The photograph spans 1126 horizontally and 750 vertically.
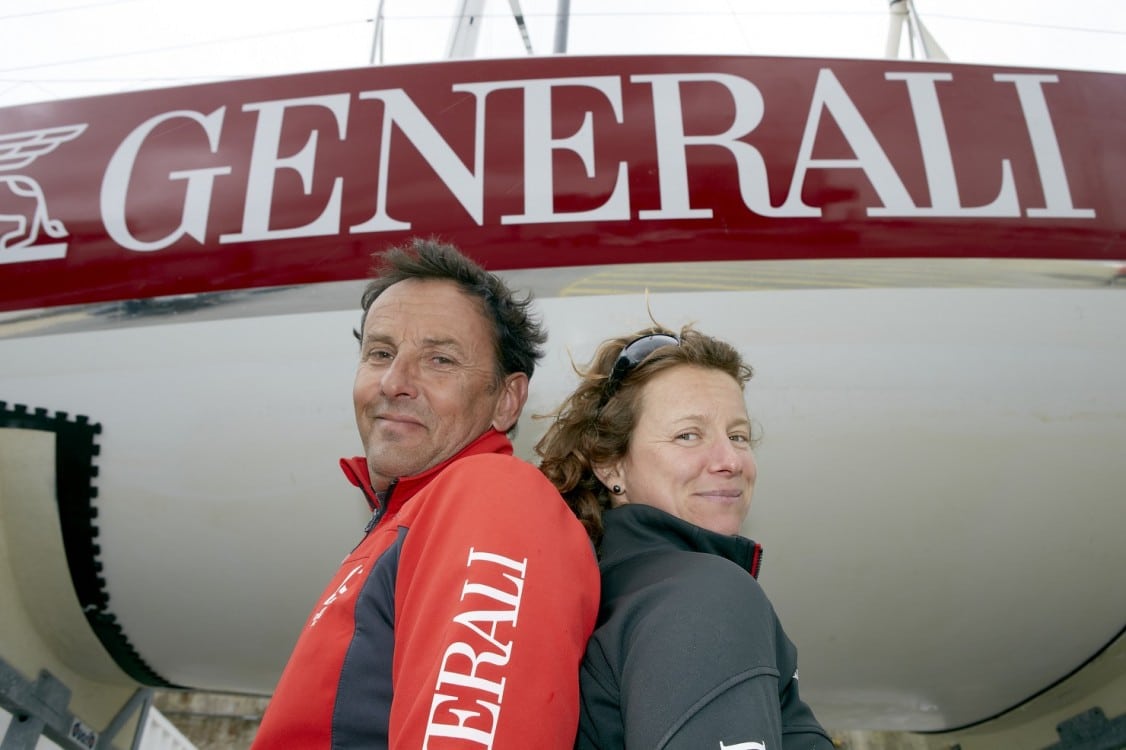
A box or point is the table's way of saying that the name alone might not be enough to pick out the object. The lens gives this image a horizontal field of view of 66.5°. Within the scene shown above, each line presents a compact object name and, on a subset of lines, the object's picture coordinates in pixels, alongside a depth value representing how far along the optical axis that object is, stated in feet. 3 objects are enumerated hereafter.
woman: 2.24
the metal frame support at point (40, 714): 7.13
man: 2.19
